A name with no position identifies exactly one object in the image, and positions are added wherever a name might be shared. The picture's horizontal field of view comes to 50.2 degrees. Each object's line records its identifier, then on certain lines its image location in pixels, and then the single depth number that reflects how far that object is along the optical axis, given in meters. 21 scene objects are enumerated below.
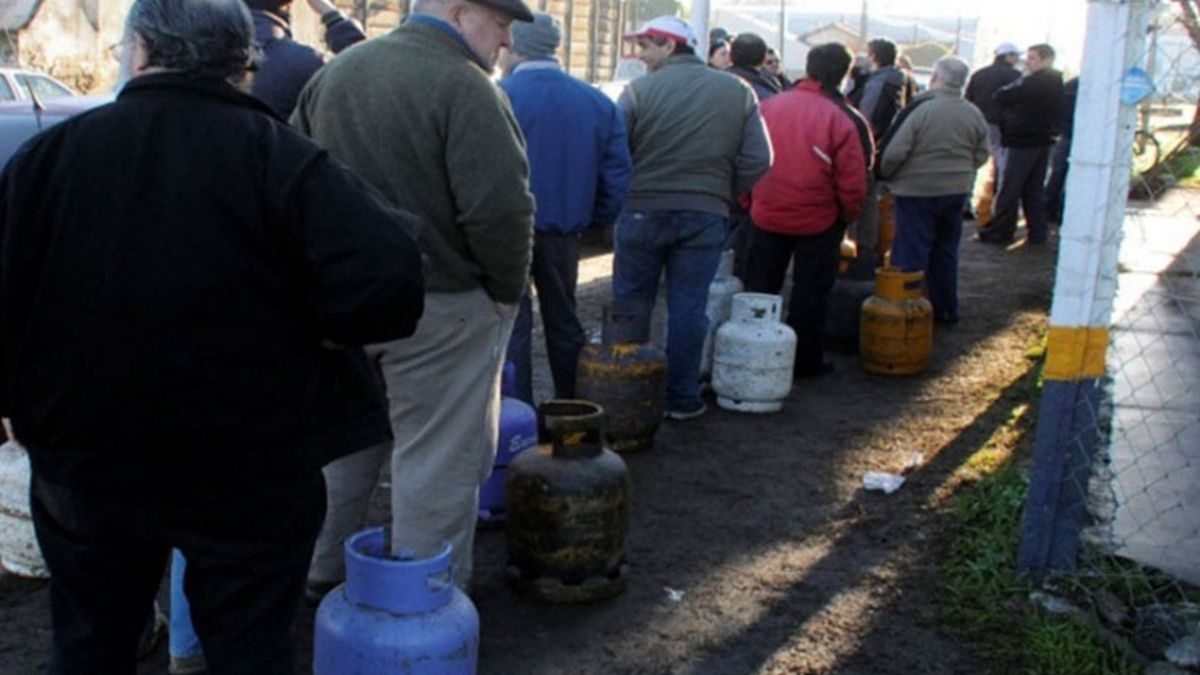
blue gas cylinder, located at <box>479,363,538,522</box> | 5.13
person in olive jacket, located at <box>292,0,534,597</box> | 3.77
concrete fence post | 4.25
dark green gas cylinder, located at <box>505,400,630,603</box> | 4.49
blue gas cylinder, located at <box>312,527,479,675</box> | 3.37
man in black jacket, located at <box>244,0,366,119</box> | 5.12
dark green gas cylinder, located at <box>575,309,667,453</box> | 6.14
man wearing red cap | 6.59
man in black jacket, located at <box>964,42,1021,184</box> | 13.76
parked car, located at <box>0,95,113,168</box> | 10.62
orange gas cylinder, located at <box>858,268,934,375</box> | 8.02
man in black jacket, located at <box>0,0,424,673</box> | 2.50
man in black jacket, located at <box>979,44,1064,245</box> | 12.53
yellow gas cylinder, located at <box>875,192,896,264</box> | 11.23
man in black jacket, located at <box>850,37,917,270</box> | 10.92
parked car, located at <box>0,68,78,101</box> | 13.39
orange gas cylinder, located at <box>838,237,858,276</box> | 8.83
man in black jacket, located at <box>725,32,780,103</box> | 8.91
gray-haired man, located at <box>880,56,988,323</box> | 8.80
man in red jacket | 7.32
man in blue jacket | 5.89
